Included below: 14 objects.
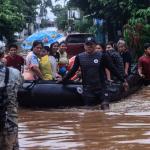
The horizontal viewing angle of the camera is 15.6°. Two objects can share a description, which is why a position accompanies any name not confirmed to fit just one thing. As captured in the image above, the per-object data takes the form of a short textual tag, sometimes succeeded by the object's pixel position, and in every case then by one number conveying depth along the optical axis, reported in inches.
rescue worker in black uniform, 389.4
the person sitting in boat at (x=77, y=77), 500.7
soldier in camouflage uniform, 219.9
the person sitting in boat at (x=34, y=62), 450.6
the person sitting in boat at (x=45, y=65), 461.1
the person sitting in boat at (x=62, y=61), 548.1
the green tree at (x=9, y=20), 1197.1
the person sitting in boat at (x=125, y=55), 561.0
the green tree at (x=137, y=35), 785.6
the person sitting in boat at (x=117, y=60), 489.5
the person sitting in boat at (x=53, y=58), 470.6
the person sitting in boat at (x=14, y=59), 472.4
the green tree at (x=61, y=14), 2843.3
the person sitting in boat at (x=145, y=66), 552.4
